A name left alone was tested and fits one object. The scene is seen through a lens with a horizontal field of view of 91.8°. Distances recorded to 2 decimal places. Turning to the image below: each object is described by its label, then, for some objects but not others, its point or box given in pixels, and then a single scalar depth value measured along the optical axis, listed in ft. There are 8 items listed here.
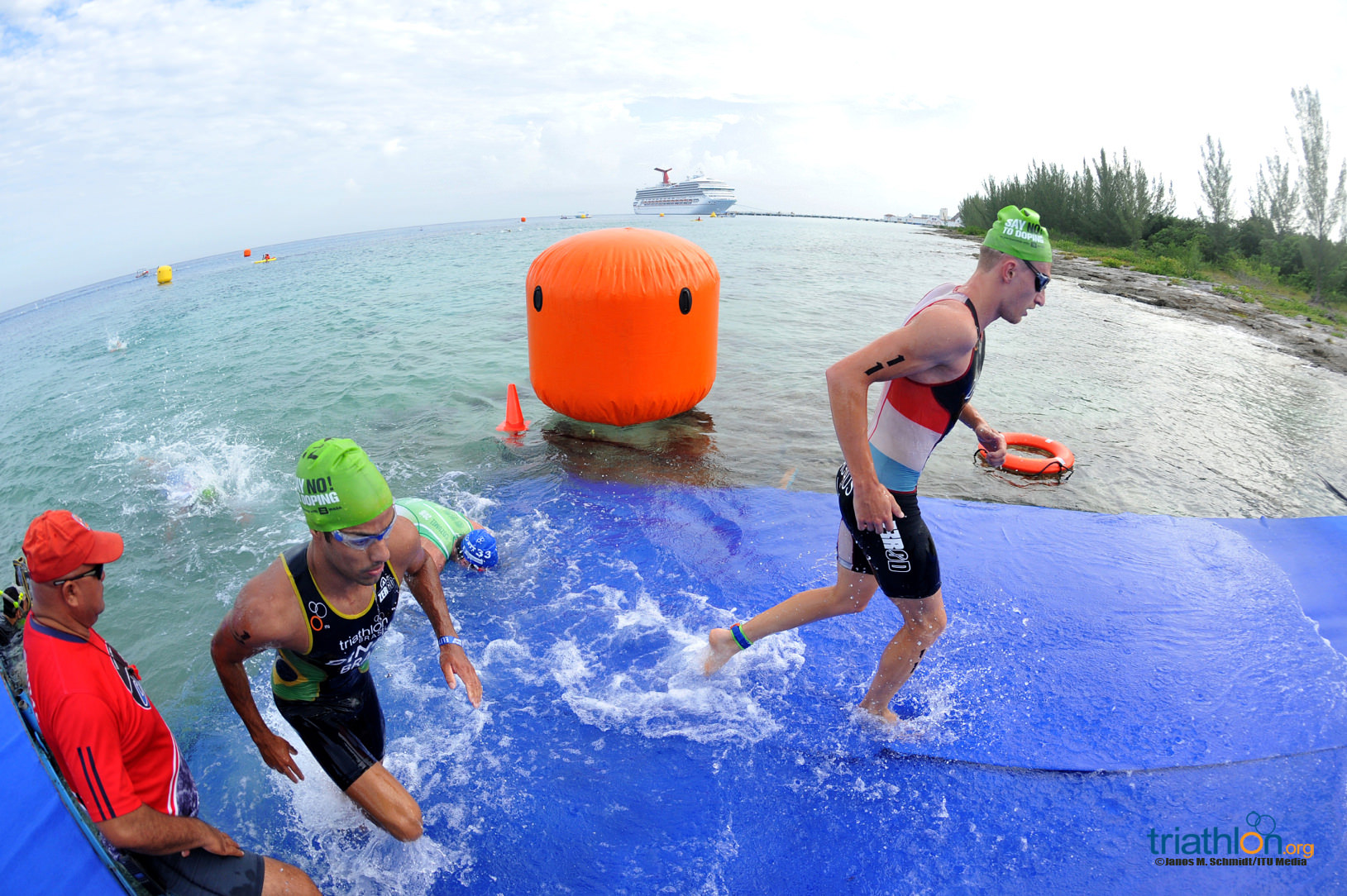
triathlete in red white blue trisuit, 8.69
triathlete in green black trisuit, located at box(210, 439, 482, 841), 7.54
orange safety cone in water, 27.37
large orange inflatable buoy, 21.31
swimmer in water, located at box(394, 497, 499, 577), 16.58
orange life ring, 22.21
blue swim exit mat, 9.47
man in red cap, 6.66
